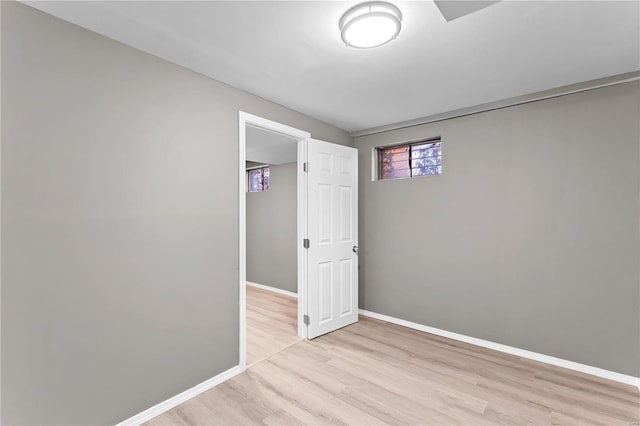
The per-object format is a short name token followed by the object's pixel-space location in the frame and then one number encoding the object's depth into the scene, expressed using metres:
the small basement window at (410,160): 3.42
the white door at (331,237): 3.17
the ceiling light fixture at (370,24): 1.52
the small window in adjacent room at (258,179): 5.54
